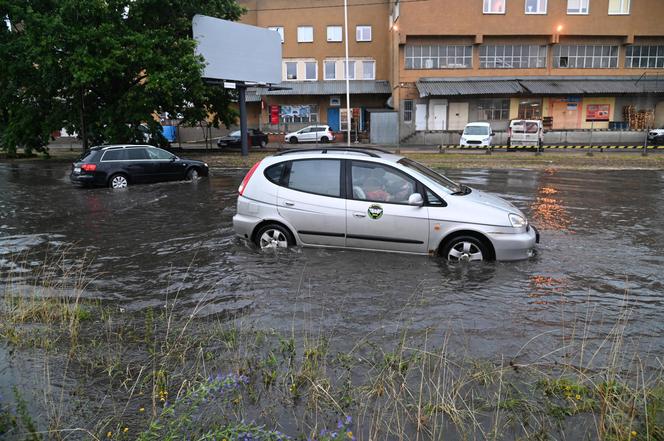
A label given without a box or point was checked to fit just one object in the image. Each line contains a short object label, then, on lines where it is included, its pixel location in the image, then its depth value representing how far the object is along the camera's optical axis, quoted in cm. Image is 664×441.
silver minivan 720
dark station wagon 1661
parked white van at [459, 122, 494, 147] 3198
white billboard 2564
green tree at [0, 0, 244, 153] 2280
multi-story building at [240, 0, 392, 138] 4894
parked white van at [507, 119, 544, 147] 3133
